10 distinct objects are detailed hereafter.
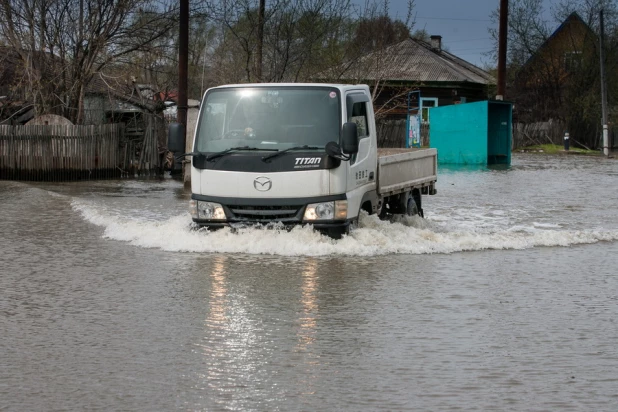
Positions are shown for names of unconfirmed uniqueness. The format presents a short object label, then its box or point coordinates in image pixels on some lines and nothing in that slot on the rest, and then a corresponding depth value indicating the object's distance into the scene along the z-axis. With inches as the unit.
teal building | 1505.9
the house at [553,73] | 2308.1
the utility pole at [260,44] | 1170.6
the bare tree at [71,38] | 1112.2
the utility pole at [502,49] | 1520.7
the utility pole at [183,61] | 1023.0
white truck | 478.9
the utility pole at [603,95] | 1932.8
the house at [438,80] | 2209.6
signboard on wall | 1851.6
